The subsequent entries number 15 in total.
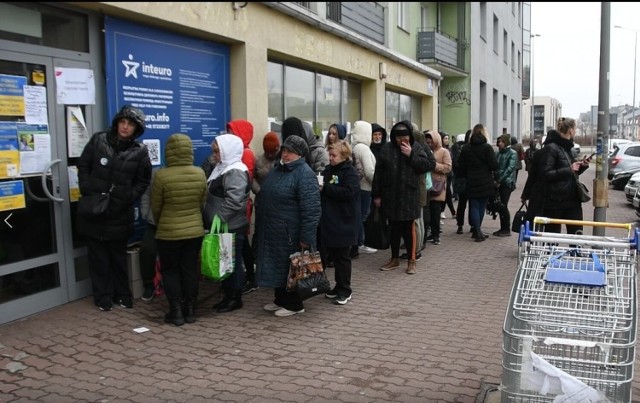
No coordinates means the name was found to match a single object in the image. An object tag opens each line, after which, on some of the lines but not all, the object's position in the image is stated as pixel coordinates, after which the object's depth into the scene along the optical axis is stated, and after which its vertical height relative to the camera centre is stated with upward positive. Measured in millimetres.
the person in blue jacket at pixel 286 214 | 5469 -579
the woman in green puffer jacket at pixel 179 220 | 5348 -613
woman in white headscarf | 5660 -430
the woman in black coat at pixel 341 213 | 6145 -650
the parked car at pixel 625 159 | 21839 -431
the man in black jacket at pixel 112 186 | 5539 -307
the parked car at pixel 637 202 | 12997 -1230
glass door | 5211 -351
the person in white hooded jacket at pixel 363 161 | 8117 -143
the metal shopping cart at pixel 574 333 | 3086 -990
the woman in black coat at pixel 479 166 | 9461 -268
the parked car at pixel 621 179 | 20706 -1110
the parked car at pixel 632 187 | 15342 -1034
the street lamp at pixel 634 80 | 48506 +5638
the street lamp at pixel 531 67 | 48734 +6753
